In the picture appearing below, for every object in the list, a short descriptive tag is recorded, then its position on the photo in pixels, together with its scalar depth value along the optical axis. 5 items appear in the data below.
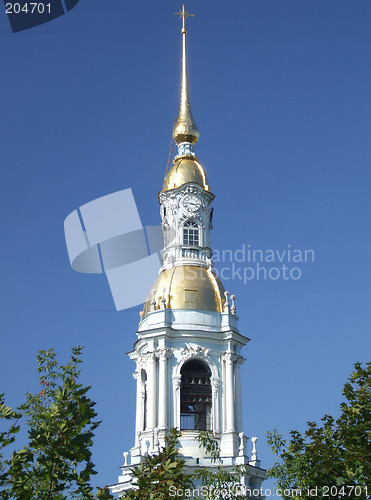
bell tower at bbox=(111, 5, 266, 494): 47.09
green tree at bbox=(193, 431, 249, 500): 31.64
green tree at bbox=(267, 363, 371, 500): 28.50
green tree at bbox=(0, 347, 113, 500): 23.25
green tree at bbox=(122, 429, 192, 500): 25.50
